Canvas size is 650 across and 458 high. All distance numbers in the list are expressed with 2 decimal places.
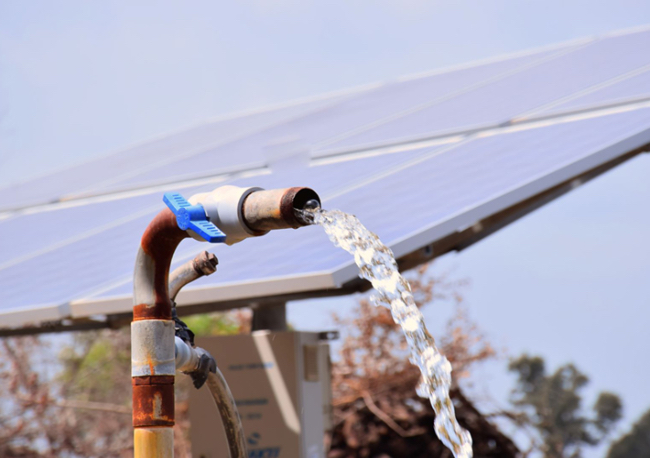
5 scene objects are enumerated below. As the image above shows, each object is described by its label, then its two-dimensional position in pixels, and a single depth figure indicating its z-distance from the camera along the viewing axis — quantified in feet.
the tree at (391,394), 41.82
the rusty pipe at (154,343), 10.66
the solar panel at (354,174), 19.25
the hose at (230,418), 13.79
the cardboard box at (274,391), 22.07
